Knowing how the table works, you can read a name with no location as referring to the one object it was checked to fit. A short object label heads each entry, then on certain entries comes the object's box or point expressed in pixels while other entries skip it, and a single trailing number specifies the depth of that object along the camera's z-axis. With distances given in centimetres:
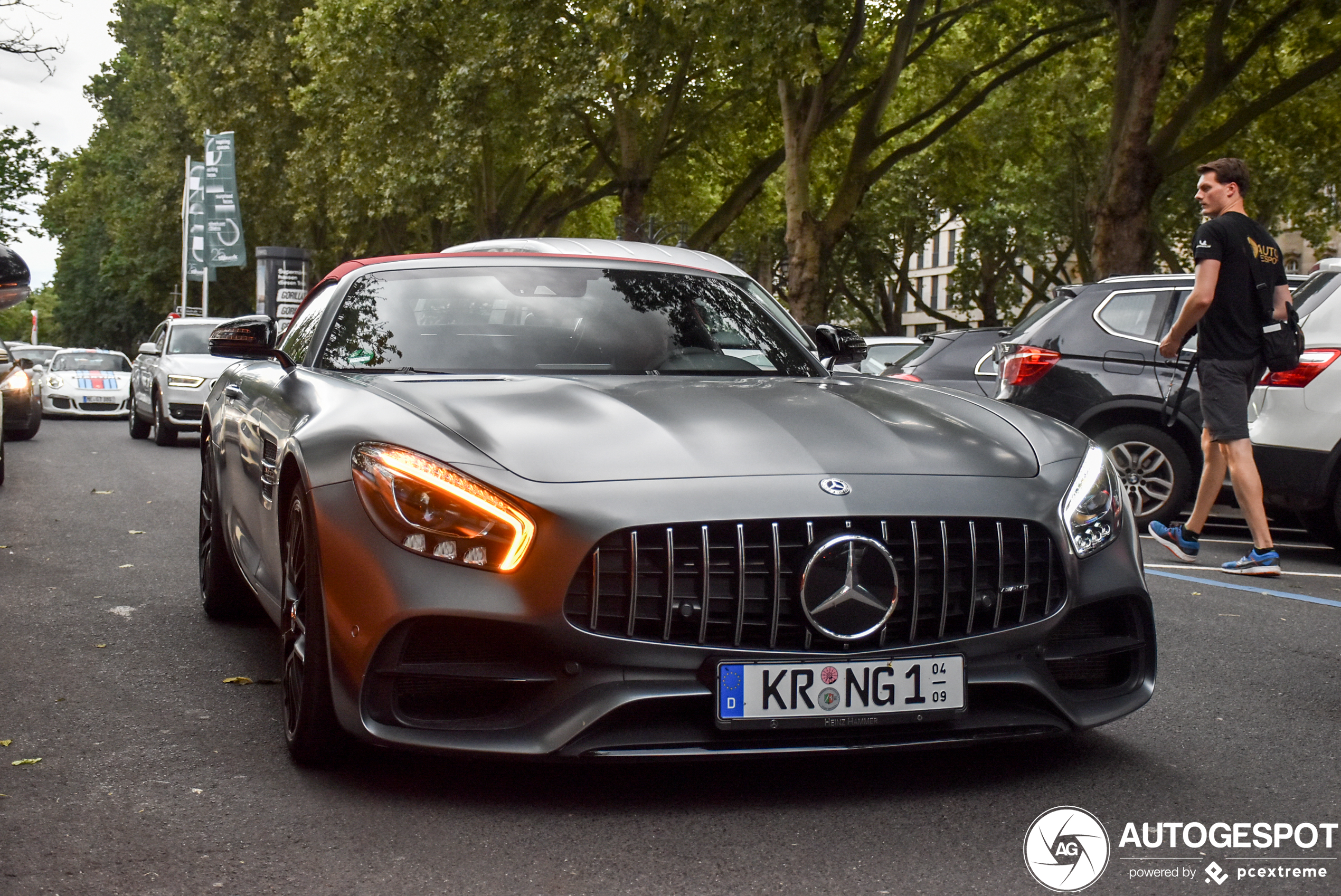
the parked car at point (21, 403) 1955
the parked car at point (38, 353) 3509
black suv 981
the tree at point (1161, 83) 1806
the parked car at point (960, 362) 1221
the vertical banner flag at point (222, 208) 3806
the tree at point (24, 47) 2280
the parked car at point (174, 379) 2009
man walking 784
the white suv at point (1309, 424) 873
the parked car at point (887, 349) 1930
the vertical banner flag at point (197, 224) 3875
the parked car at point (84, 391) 2870
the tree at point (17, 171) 4553
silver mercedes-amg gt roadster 353
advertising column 3962
